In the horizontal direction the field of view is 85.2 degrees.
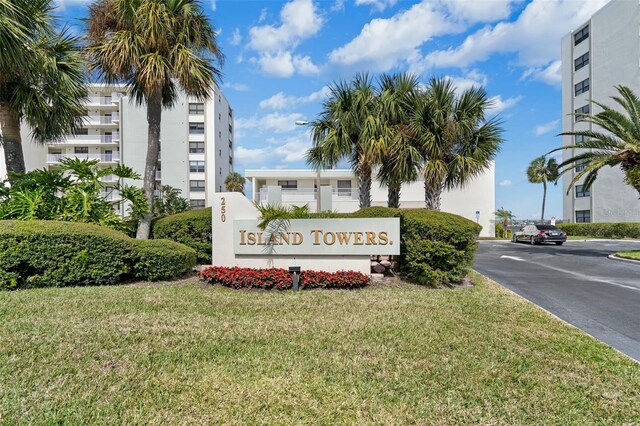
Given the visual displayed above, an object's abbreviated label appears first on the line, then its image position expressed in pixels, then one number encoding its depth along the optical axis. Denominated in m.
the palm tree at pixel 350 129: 12.70
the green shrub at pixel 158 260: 7.74
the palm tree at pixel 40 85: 9.41
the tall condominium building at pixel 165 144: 41.22
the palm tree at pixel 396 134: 12.90
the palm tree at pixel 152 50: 9.35
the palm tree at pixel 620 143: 14.89
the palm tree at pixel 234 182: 42.16
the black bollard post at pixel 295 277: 7.20
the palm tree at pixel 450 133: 13.13
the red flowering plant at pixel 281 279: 7.31
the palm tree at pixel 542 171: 44.59
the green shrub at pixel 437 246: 7.57
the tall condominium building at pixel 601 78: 30.52
